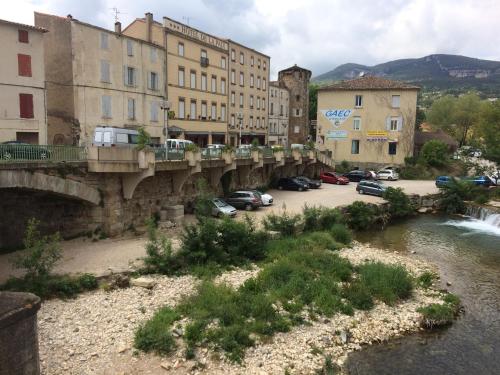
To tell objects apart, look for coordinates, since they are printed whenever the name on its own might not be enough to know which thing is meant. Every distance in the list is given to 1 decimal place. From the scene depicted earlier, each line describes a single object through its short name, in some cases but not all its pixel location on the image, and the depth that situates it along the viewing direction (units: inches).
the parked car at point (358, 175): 2085.4
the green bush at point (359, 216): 1338.6
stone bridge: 812.0
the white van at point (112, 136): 1106.1
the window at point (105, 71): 1441.9
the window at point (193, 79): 1855.3
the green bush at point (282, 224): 1050.7
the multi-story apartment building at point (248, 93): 2188.7
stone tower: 2792.8
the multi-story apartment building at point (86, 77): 1360.7
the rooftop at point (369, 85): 2256.4
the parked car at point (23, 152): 732.7
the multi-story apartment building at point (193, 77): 1717.5
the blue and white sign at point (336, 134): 2393.0
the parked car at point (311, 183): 1820.9
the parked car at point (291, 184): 1766.7
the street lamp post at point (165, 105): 1019.9
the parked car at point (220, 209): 1187.3
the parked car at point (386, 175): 2108.8
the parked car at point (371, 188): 1640.0
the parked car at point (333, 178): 1983.3
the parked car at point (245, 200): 1338.6
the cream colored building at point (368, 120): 2271.2
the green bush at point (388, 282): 748.0
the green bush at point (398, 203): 1505.9
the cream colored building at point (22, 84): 1168.2
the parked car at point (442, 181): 1742.4
